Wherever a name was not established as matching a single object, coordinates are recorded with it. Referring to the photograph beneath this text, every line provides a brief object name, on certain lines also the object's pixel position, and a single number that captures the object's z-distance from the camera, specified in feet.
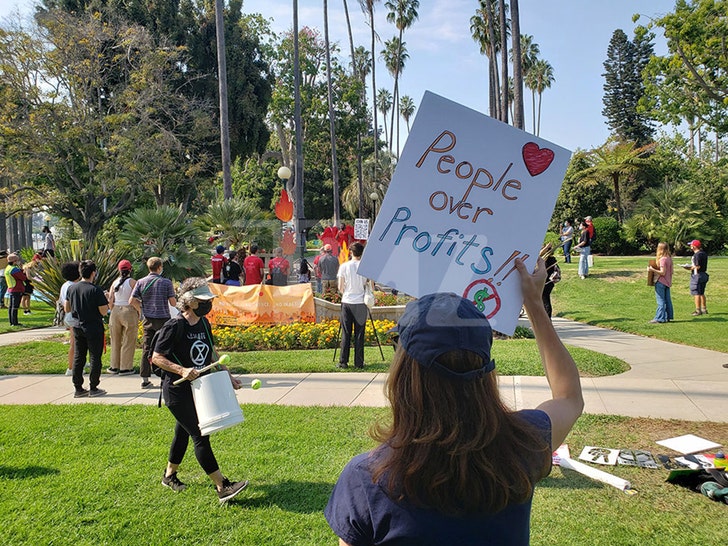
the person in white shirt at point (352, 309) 27.73
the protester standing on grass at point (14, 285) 46.70
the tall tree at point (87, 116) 63.62
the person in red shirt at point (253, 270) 44.14
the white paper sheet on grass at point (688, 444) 16.58
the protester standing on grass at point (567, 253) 72.69
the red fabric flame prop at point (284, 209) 62.23
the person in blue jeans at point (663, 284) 40.68
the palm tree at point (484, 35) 101.08
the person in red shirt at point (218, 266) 42.93
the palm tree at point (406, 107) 283.79
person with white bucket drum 13.93
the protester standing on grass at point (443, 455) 4.38
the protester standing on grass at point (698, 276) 42.04
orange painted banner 38.24
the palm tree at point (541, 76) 219.82
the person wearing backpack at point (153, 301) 26.14
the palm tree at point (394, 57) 178.09
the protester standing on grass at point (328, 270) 47.80
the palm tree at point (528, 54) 176.74
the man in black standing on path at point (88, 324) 24.25
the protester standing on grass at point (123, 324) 28.63
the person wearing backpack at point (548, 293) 37.27
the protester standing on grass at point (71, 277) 25.81
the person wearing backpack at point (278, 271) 48.06
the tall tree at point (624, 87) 189.88
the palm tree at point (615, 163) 107.86
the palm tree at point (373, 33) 141.65
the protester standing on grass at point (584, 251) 57.88
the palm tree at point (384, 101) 276.21
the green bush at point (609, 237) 85.30
